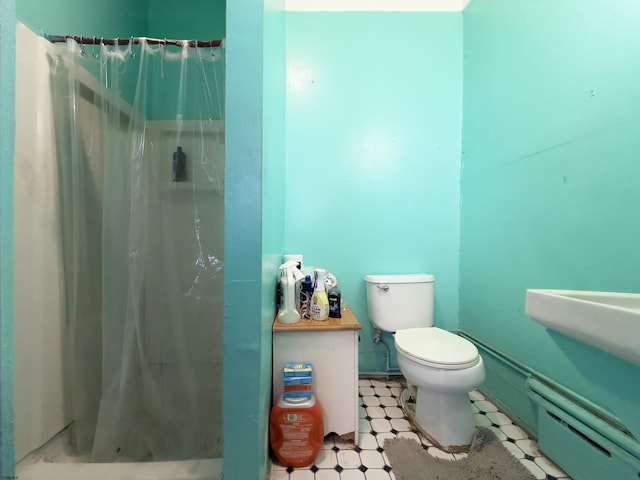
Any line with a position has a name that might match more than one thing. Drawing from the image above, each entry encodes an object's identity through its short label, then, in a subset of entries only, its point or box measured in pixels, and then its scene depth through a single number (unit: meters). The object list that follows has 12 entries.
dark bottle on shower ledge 0.95
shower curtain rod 0.86
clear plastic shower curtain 0.89
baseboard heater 0.74
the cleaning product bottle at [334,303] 1.12
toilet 0.96
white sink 0.53
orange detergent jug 0.92
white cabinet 1.02
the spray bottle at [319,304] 1.08
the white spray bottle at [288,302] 1.04
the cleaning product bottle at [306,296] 1.12
